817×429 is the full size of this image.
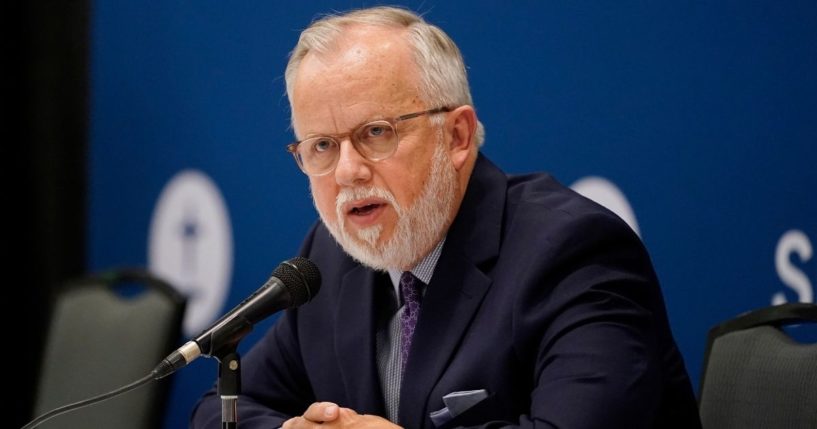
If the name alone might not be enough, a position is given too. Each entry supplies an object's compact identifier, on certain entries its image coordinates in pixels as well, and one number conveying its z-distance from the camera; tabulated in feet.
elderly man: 14.17
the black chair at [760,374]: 15.61
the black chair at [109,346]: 22.52
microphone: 12.78
